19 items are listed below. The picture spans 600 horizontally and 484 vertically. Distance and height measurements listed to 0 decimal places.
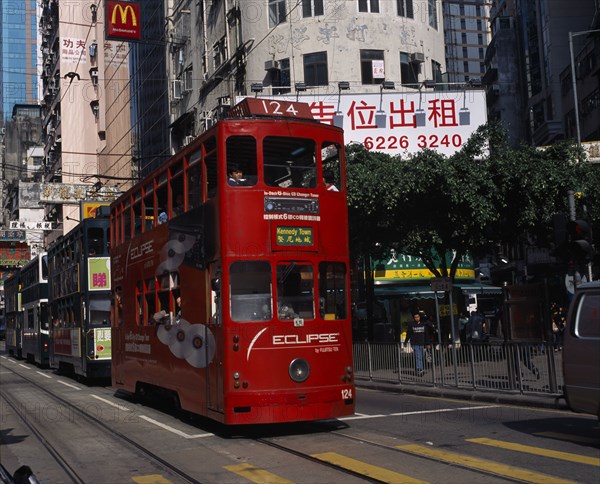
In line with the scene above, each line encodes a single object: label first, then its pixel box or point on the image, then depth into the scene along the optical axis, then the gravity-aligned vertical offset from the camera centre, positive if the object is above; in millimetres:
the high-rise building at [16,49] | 144000 +48828
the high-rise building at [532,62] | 53688 +17870
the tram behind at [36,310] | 29625 +425
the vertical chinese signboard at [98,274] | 21906 +1198
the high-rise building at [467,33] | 121812 +41002
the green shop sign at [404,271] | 37188 +1480
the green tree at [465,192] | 22938 +3128
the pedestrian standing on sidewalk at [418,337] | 19062 -879
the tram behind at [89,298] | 21719 +567
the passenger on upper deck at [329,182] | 11953 +1888
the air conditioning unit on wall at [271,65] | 32781 +9951
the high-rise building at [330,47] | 32656 +10837
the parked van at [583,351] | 9656 -692
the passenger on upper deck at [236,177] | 11312 +1892
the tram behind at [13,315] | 37094 +309
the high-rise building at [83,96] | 59688 +18853
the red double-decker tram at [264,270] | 11109 +569
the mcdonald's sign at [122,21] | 28516 +10707
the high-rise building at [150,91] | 46438 +13970
